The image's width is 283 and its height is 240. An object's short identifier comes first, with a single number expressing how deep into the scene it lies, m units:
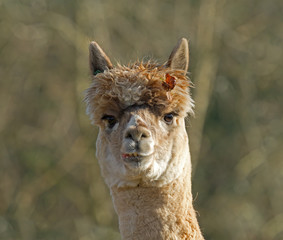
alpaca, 8.74
